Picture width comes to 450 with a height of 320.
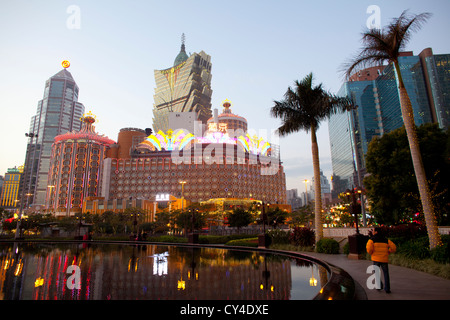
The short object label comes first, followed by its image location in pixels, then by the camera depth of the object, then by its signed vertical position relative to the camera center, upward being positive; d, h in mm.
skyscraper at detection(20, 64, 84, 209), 192125 +26624
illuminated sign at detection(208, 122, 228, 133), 142625 +48309
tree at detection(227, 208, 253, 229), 50641 +796
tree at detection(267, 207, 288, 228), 45594 +801
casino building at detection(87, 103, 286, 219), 121438 +22946
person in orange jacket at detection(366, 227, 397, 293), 7411 -742
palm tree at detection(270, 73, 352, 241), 21625 +8793
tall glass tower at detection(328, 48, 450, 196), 121200 +56290
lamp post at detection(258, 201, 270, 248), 23773 -1548
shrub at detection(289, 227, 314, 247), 21484 -1155
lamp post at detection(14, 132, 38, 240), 43559 -968
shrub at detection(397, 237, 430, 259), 12156 -1278
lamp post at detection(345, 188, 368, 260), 15426 -1294
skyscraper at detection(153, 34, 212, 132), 176500 +85011
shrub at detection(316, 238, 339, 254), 18031 -1562
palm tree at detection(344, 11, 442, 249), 12927 +8646
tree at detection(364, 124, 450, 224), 23781 +4065
